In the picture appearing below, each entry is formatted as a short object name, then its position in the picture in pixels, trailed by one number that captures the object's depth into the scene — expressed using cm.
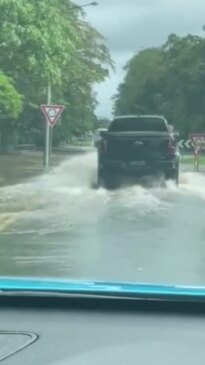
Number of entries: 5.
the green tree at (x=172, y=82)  6216
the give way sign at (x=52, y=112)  3544
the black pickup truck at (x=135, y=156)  2656
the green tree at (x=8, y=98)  2947
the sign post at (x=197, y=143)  4297
